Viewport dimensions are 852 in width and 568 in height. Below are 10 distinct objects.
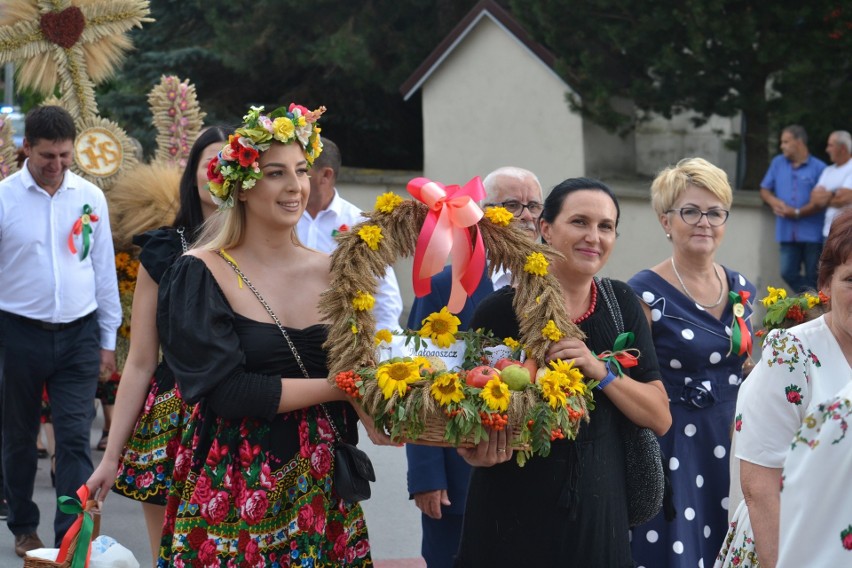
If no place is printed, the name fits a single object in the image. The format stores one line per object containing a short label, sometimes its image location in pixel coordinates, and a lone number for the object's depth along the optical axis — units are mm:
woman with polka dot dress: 4539
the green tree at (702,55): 11586
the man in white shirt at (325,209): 6234
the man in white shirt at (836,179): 11930
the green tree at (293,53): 16266
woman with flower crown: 3479
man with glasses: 4434
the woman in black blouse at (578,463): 3594
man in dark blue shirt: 12367
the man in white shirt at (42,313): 6176
